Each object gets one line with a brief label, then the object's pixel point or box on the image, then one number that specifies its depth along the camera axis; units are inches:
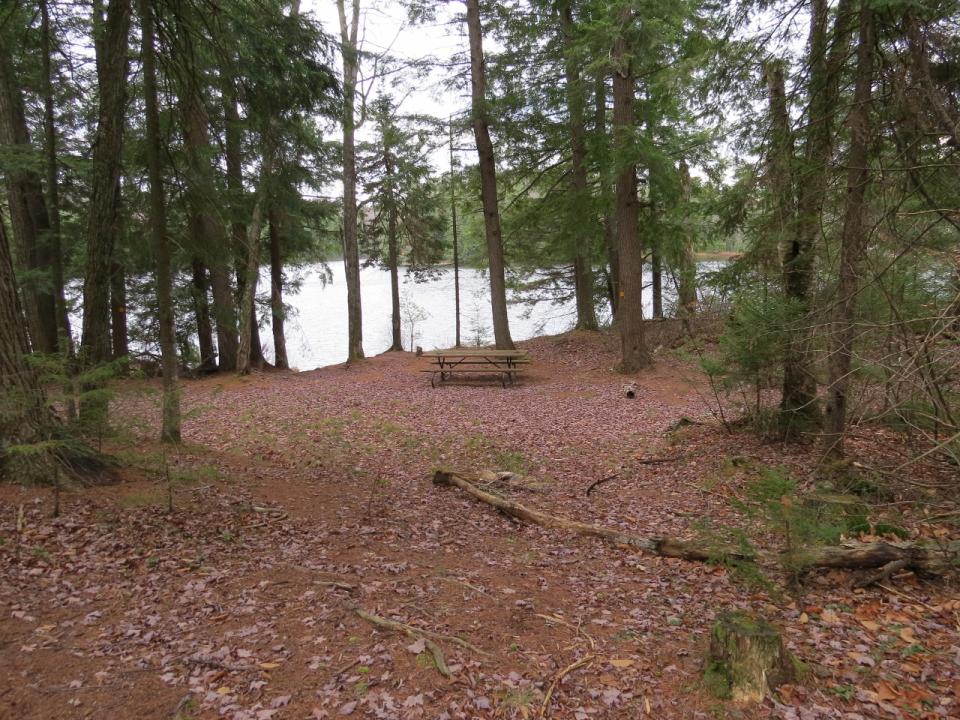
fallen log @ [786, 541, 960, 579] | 159.2
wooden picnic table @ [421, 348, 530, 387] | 537.3
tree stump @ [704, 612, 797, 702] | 117.4
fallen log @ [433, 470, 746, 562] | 191.6
